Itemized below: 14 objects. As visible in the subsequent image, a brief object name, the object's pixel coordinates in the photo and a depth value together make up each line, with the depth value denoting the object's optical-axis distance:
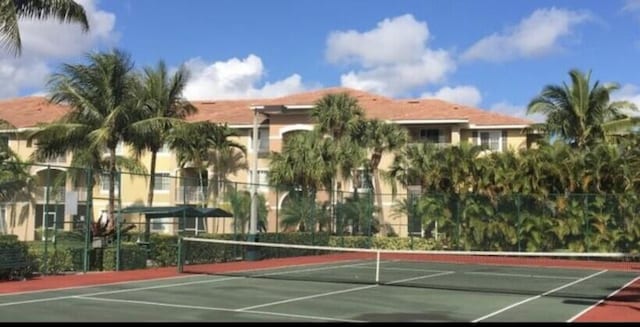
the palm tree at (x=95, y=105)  30.61
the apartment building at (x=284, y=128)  44.34
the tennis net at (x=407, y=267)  20.06
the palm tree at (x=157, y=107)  32.19
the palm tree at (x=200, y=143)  37.69
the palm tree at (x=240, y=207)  29.39
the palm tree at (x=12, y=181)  20.11
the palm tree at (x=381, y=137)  40.91
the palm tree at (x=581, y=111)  37.75
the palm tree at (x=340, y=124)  39.53
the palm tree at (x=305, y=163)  39.25
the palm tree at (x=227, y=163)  47.19
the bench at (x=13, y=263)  17.77
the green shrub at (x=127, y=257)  21.75
